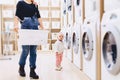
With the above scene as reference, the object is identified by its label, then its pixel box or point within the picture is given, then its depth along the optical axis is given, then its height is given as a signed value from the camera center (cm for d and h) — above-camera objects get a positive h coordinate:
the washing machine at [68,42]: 416 -6
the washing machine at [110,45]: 166 -6
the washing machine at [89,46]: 237 -9
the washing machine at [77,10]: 341 +45
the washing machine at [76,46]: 323 -10
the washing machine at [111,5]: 184 +30
